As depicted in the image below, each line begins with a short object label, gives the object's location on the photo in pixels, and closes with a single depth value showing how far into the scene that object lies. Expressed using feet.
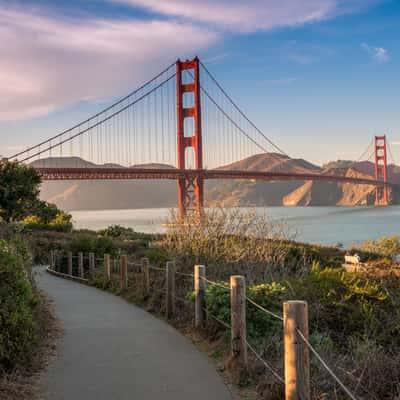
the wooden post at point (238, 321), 20.81
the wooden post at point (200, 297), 27.02
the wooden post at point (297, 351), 14.62
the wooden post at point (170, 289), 31.31
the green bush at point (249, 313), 25.36
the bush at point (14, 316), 19.84
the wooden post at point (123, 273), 42.56
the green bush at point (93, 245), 65.13
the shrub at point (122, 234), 98.63
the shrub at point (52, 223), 109.50
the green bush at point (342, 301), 30.12
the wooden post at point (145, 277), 37.45
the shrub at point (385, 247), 88.94
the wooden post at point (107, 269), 47.78
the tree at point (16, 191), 79.92
